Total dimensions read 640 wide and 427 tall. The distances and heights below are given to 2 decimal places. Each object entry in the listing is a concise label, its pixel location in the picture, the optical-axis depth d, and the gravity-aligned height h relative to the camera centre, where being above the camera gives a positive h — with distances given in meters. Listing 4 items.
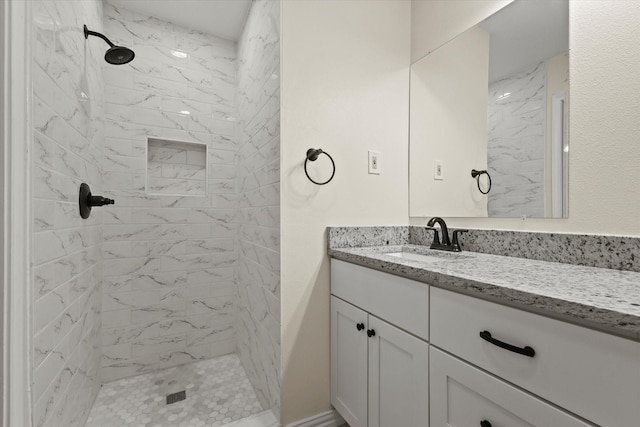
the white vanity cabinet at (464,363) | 0.54 -0.39
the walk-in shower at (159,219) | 1.15 -0.05
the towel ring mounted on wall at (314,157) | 1.36 +0.27
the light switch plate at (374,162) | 1.57 +0.27
